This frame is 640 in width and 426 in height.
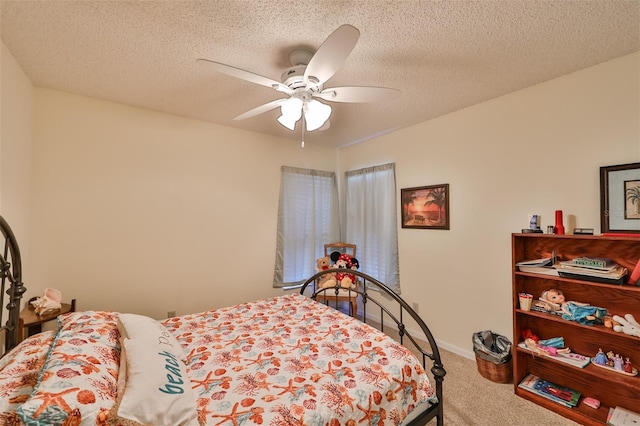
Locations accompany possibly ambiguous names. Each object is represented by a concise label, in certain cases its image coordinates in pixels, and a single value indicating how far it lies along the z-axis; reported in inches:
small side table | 74.1
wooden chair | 122.4
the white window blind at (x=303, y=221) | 141.7
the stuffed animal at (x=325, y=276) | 136.0
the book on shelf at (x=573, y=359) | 73.5
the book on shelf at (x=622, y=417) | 66.3
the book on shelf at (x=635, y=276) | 65.7
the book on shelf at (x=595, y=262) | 70.5
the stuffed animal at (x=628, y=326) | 65.5
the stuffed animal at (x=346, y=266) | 132.1
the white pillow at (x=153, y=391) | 35.8
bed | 35.2
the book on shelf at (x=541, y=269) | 78.8
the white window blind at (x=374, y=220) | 135.0
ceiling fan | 51.6
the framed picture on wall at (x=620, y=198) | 70.7
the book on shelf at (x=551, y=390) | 75.7
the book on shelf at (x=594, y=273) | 67.8
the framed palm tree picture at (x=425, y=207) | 115.4
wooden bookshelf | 70.5
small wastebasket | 88.5
